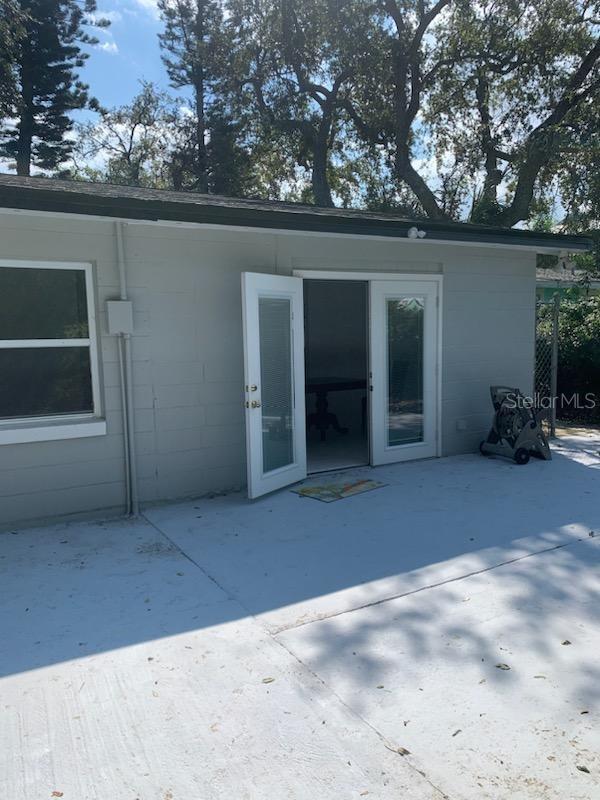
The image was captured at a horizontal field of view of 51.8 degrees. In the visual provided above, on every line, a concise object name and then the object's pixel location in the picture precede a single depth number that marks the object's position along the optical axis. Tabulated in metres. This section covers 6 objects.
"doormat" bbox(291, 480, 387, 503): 5.69
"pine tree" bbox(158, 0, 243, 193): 19.97
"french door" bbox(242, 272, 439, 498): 5.46
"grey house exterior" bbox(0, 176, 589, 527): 4.89
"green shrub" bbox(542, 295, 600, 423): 9.86
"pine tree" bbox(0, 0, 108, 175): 18.39
